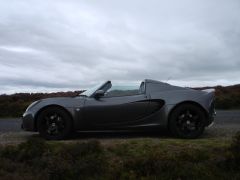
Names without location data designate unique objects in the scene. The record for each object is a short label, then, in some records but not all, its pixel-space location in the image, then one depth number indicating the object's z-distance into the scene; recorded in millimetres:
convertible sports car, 3575
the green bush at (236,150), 2726
